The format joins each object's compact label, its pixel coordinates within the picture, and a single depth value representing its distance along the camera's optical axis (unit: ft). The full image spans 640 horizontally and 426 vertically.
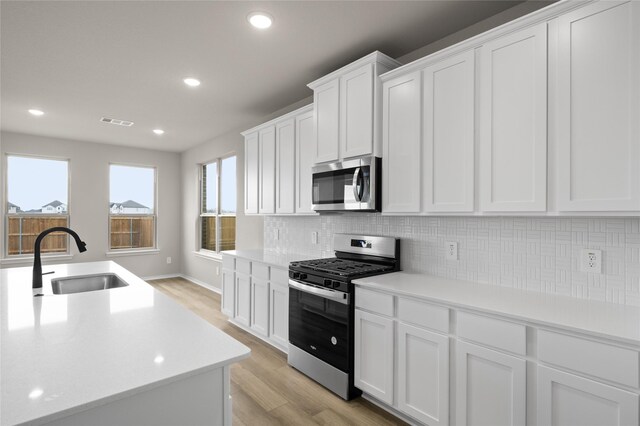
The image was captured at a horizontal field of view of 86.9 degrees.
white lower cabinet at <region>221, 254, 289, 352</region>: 10.71
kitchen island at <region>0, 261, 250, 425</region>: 2.90
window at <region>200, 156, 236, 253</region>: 18.76
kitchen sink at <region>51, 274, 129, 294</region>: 7.94
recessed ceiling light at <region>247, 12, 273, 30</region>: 7.48
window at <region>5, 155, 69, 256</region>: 18.08
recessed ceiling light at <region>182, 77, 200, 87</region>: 11.02
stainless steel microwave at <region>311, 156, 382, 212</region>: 8.54
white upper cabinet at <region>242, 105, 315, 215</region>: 11.24
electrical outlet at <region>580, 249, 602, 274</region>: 6.08
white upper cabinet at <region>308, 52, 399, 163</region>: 8.58
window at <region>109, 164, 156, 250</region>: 21.15
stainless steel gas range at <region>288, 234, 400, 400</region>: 8.05
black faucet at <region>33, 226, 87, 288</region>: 6.49
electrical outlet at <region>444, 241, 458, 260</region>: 8.07
